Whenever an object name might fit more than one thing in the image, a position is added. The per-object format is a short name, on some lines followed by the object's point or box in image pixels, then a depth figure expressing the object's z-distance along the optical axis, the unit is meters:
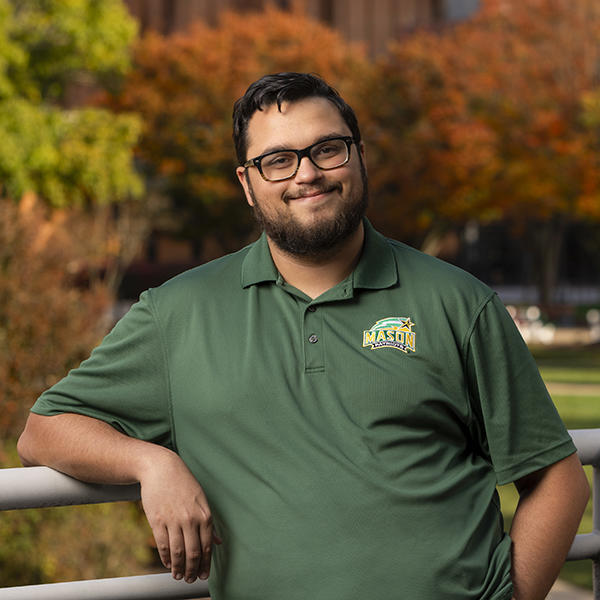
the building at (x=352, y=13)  49.59
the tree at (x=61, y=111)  19.59
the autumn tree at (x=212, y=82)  27.70
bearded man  2.09
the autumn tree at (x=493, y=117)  24.23
